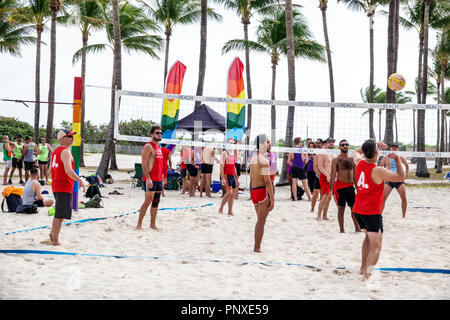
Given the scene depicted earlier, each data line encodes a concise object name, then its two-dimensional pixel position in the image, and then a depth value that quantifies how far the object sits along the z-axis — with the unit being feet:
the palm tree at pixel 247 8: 70.69
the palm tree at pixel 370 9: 71.72
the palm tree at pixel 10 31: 74.84
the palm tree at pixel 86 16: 67.26
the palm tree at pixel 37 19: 68.64
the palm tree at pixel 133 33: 71.67
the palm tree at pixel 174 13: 72.54
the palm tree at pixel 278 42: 69.36
